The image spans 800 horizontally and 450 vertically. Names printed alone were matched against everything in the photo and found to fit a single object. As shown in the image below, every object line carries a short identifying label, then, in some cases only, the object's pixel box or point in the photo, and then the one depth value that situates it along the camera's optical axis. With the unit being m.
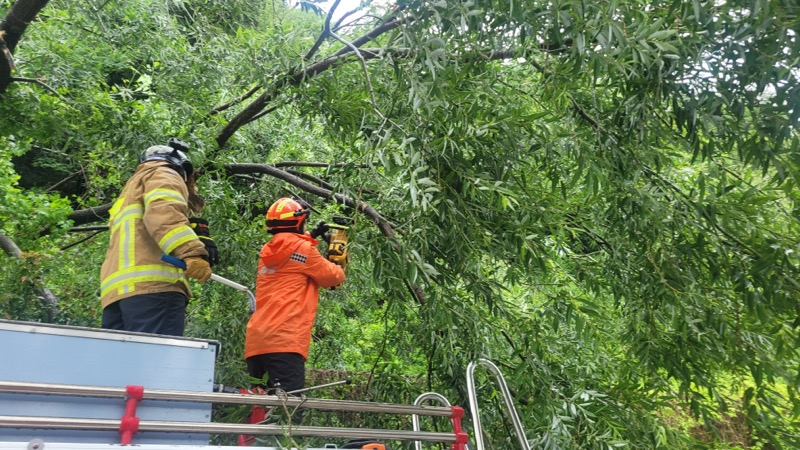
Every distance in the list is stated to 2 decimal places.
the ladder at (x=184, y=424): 1.88
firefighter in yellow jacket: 3.21
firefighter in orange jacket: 4.02
